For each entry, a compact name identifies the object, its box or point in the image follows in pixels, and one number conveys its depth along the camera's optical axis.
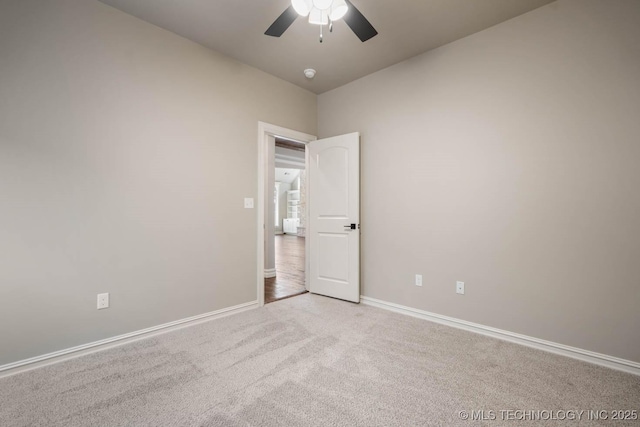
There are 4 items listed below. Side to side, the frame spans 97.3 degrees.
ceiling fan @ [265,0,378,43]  1.71
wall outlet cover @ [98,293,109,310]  2.27
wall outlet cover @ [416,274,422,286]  3.04
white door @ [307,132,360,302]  3.48
